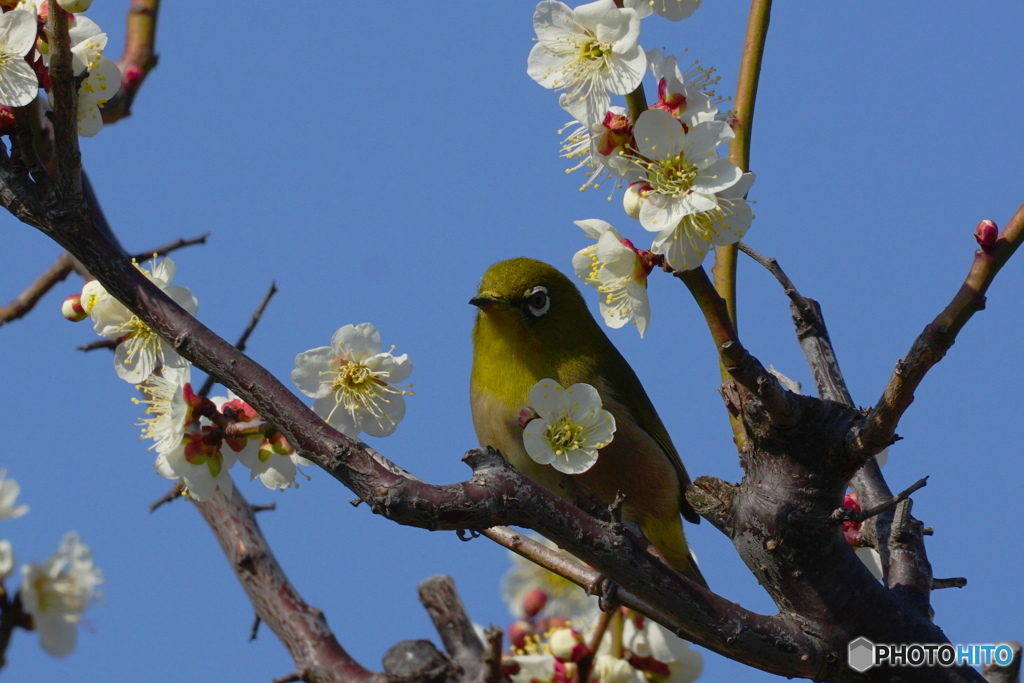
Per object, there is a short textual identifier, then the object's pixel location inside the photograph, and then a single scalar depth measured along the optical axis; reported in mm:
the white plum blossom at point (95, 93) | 6496
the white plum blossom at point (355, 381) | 7215
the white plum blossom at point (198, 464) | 6707
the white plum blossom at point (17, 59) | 5484
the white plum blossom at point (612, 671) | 9102
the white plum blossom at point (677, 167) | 5098
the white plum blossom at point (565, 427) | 6379
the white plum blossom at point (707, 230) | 5172
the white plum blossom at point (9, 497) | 7473
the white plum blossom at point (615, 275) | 5621
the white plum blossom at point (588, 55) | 5199
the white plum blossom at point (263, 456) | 6875
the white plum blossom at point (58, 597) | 7469
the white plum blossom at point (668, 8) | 5348
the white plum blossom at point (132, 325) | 7004
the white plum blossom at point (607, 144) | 5324
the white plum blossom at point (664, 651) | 9148
